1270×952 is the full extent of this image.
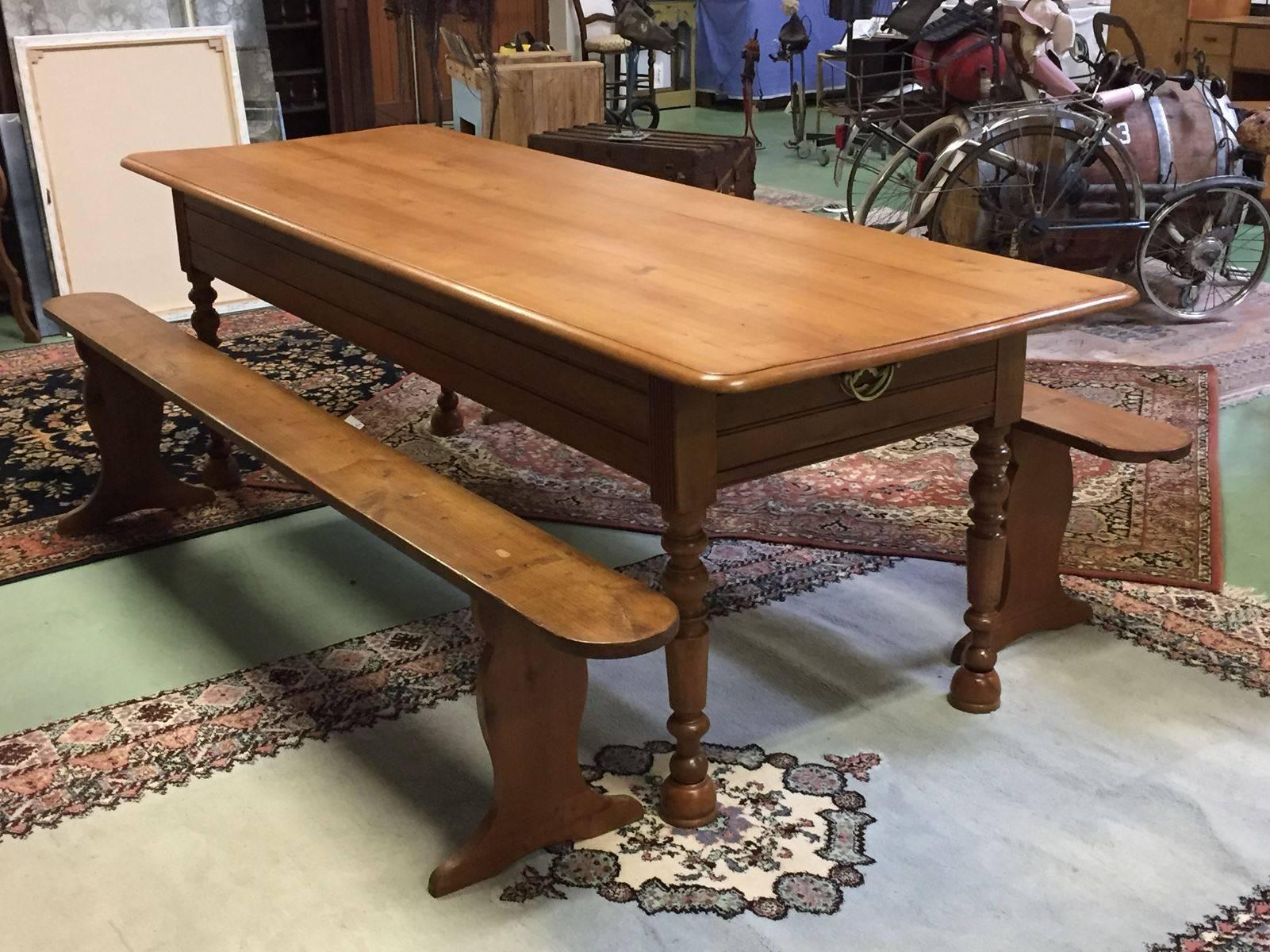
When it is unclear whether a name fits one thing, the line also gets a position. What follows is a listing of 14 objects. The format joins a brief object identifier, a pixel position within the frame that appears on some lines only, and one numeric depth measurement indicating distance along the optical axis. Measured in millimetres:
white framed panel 5047
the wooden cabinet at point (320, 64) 6516
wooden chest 5441
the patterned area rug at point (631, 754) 2244
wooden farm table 2084
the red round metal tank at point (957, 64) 5184
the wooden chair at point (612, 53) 8367
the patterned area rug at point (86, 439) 3568
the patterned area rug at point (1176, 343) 4664
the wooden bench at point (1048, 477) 2719
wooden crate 6461
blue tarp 9789
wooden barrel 5203
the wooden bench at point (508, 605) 2027
